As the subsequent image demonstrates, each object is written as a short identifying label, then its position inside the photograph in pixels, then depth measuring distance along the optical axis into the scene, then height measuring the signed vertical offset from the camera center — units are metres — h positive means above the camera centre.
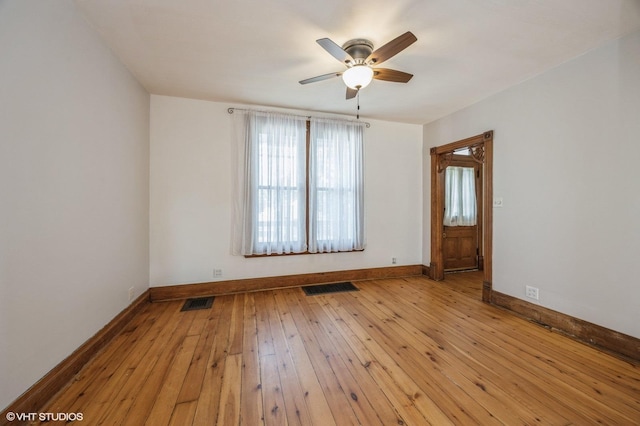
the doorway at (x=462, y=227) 3.20 -0.16
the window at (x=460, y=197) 4.80 +0.31
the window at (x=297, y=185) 3.45 +0.41
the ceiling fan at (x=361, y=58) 1.90 +1.31
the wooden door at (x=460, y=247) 4.76 -0.71
